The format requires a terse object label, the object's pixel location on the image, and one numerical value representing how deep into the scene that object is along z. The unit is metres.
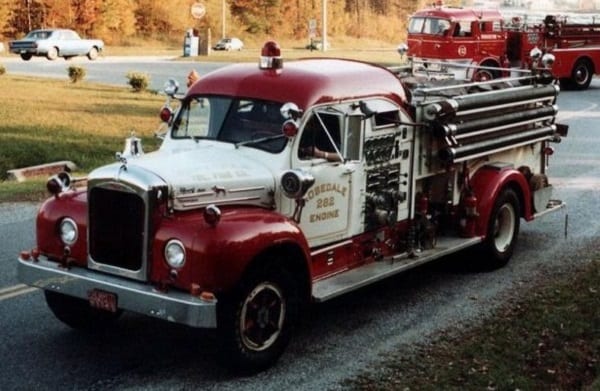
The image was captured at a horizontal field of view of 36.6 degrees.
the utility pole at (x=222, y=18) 72.38
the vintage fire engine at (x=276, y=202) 6.22
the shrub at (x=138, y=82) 26.91
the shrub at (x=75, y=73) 29.12
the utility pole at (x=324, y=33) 61.78
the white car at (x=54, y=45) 44.16
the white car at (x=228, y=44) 64.68
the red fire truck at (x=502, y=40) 29.67
